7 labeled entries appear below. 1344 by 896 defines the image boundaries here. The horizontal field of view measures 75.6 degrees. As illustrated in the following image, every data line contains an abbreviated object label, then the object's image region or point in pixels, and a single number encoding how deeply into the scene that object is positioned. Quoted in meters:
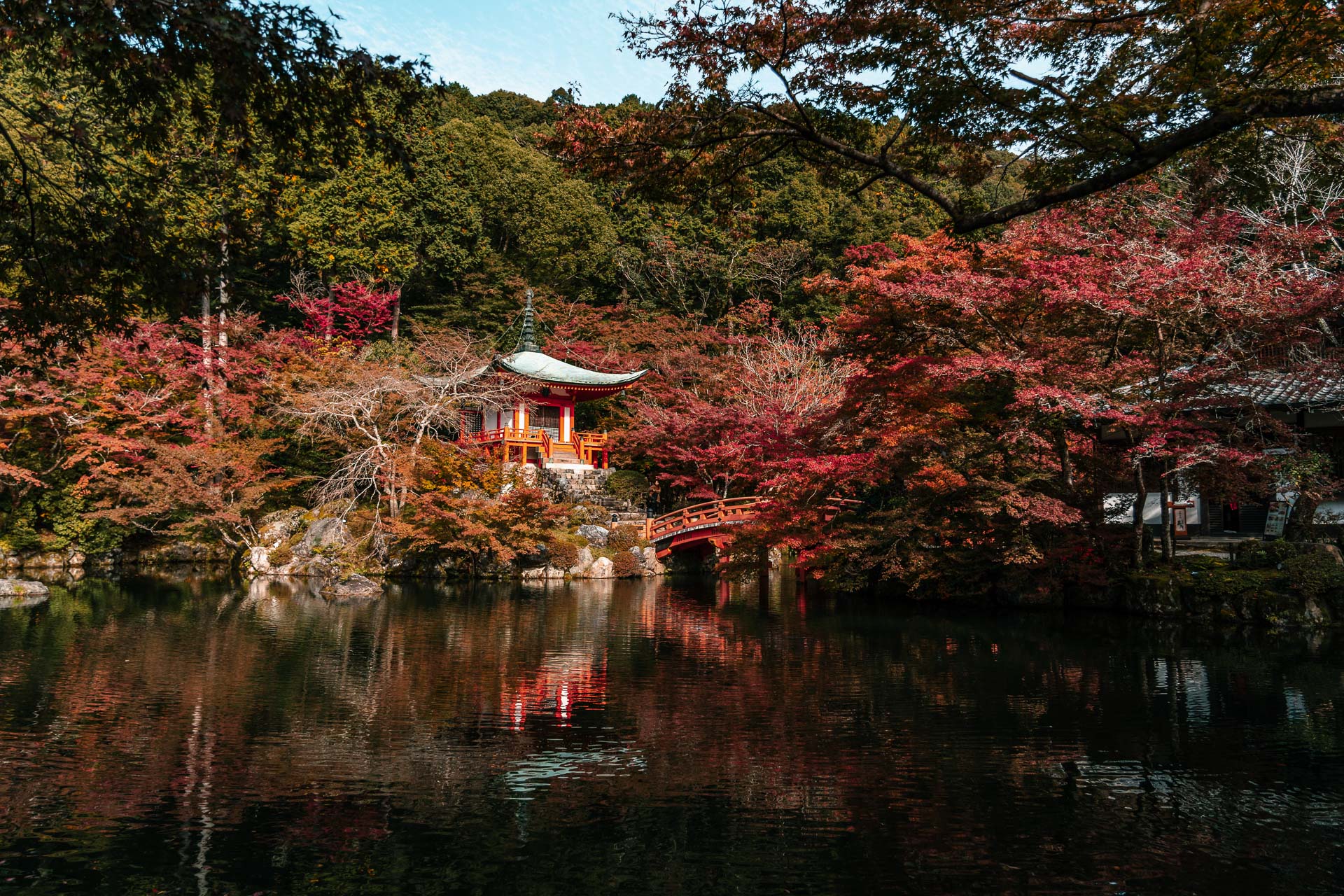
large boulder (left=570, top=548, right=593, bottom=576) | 19.14
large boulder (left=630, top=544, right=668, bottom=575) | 20.03
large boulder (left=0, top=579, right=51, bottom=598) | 14.71
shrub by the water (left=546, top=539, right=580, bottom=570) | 18.89
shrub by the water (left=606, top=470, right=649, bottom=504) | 23.42
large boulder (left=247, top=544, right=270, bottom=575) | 18.80
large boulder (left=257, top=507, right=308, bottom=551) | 19.38
